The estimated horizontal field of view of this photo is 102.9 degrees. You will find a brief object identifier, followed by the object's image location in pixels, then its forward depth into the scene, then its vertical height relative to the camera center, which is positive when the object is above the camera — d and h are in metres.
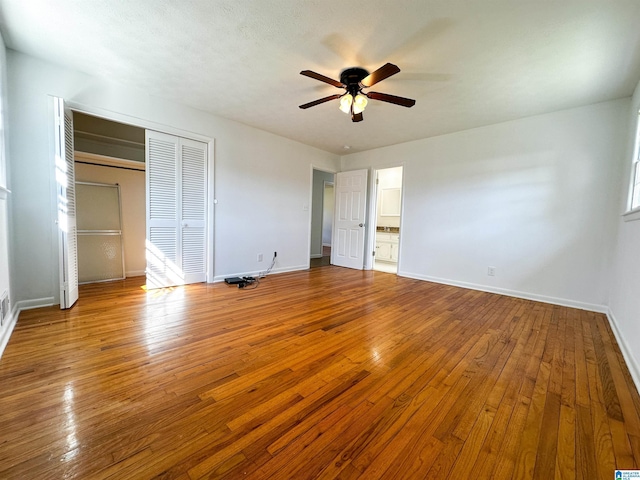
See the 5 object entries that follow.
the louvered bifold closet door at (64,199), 2.54 +0.15
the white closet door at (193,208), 3.70 +0.16
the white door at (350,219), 5.45 +0.13
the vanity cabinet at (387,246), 6.30 -0.50
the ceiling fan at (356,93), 2.44 +1.35
